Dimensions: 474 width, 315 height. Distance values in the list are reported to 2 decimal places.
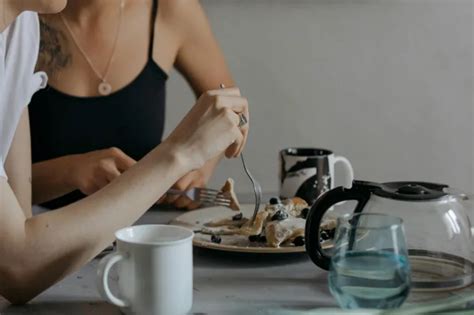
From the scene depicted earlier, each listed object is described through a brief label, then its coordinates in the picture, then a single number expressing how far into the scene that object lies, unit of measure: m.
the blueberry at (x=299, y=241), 1.52
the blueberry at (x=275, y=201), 1.63
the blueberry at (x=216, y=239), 1.55
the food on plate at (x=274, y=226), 1.53
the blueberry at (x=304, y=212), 1.62
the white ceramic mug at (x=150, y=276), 1.31
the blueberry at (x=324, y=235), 1.55
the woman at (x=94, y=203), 1.38
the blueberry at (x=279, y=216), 1.56
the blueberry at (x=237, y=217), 1.65
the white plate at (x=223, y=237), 1.50
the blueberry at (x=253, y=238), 1.55
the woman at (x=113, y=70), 2.11
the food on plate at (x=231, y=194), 1.73
